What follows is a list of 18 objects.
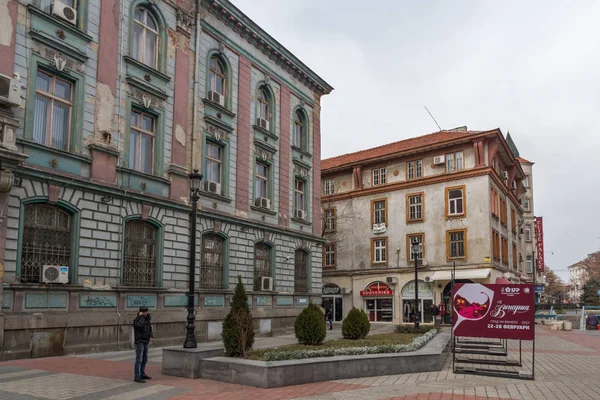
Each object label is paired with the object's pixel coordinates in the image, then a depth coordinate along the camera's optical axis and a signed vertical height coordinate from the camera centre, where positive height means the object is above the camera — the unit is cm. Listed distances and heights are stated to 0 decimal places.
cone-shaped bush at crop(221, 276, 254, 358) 1229 -130
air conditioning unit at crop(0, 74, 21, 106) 1426 +460
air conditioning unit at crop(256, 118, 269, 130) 2631 +711
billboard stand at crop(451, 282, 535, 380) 1293 -98
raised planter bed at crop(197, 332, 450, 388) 1094 -204
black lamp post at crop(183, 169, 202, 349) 1262 +10
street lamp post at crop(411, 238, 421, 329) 2445 +107
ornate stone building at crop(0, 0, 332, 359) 1527 +351
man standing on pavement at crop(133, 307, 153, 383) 1136 -145
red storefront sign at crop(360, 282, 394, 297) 4200 -130
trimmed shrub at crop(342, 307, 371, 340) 1788 -173
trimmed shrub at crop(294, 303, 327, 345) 1537 -153
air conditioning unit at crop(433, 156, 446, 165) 4022 +824
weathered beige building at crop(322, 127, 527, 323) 3853 +403
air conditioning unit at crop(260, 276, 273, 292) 2517 -55
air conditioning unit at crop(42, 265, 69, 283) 1532 -13
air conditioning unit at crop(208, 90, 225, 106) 2317 +734
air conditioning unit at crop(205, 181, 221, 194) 2250 +347
